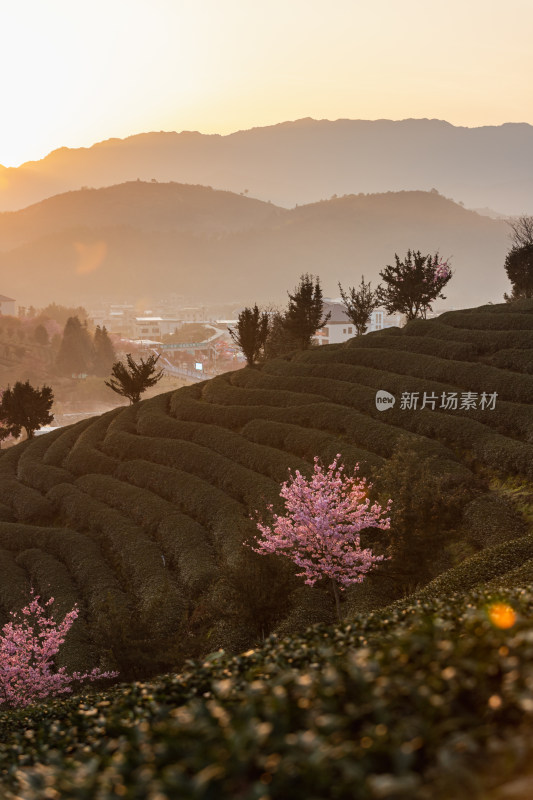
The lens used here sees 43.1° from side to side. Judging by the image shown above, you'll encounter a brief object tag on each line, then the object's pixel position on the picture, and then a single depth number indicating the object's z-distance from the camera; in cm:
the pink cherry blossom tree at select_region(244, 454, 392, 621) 2506
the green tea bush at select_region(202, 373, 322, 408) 4651
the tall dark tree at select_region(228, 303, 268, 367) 6575
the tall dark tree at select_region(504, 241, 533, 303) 6525
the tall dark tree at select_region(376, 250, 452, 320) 6706
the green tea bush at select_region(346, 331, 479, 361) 4606
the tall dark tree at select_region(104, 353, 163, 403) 6438
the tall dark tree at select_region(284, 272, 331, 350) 6850
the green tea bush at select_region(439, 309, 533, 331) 4816
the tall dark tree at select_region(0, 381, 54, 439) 6731
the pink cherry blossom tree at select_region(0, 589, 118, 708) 2492
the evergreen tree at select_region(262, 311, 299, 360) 8244
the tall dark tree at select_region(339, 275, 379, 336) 7594
